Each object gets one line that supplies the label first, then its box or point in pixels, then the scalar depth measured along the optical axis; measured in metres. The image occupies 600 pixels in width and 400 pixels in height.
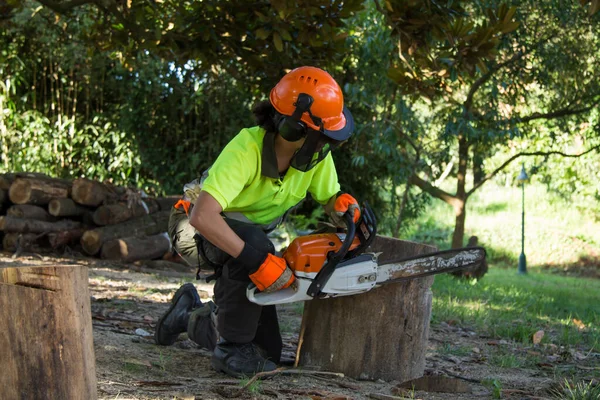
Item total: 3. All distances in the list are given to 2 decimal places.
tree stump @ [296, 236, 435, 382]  3.44
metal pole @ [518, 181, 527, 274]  13.90
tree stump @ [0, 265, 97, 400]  2.16
